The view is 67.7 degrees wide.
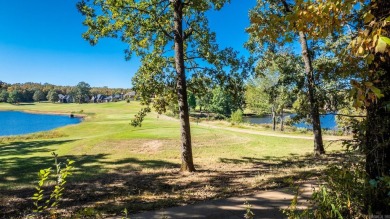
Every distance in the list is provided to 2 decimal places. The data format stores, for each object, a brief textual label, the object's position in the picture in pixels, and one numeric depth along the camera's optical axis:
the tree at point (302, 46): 14.24
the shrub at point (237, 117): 62.48
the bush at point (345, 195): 3.80
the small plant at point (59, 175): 2.77
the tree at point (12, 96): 198.00
